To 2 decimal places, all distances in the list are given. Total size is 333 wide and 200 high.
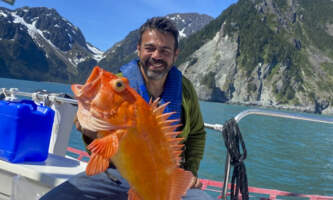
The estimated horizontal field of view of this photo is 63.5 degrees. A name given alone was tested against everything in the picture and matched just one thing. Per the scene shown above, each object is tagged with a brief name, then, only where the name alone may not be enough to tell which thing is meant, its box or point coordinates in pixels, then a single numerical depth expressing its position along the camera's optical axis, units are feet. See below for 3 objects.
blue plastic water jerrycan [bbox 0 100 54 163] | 9.05
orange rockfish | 4.33
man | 7.49
